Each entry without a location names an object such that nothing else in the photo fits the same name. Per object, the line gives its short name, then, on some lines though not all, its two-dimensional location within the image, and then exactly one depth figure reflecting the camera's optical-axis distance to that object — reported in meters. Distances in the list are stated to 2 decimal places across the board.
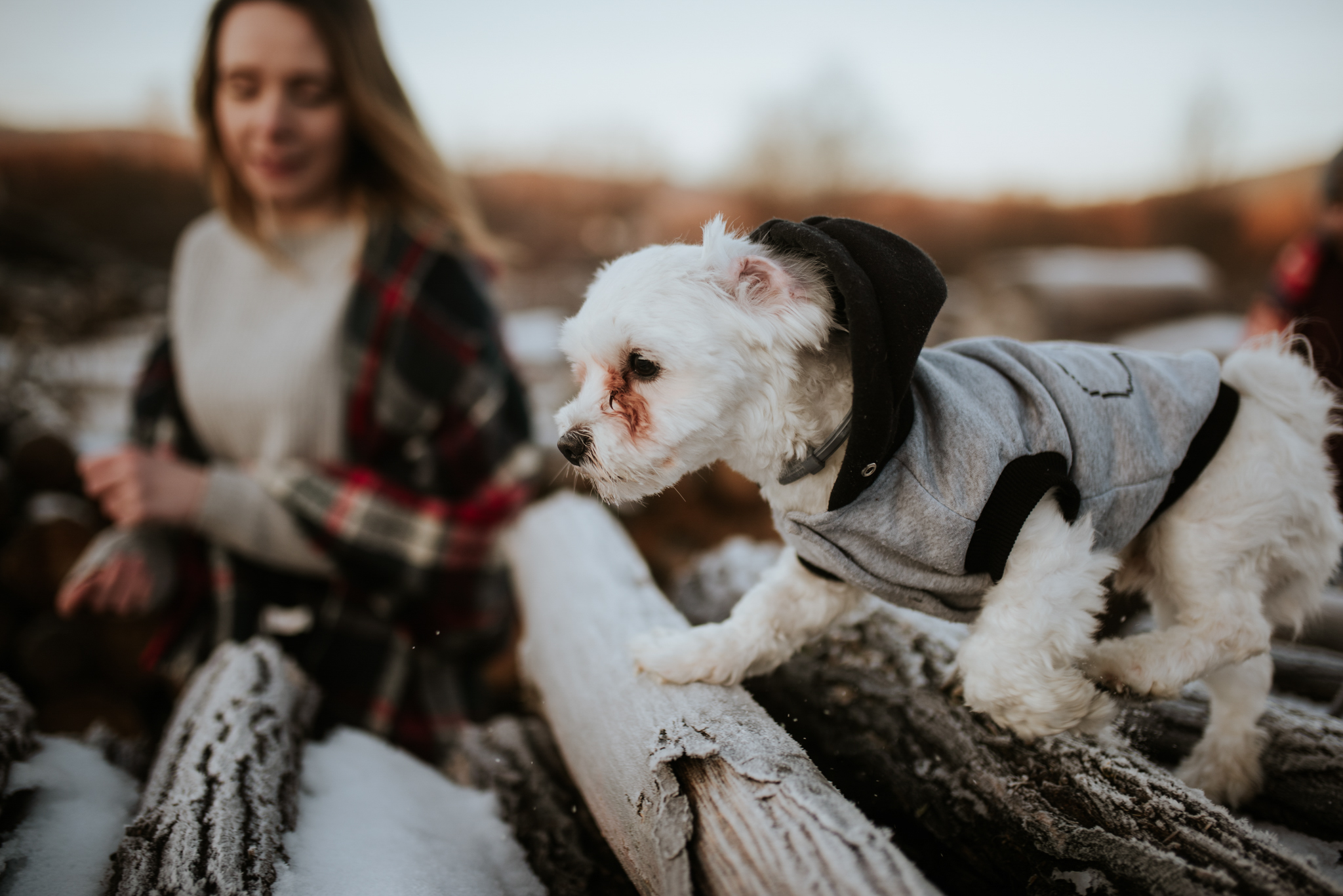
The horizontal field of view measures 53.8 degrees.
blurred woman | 1.01
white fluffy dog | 0.72
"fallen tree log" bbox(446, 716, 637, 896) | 0.83
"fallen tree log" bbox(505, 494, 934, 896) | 0.67
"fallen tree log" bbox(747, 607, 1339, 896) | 0.69
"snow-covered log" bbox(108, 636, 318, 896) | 0.72
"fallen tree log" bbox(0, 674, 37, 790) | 0.81
